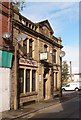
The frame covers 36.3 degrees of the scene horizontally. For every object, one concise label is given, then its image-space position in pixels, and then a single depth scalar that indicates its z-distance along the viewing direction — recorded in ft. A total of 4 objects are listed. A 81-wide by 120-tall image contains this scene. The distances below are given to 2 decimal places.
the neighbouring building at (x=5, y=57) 25.04
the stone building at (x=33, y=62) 27.53
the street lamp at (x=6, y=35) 25.08
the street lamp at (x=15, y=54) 26.24
